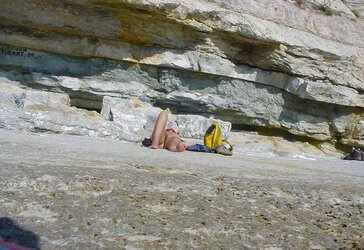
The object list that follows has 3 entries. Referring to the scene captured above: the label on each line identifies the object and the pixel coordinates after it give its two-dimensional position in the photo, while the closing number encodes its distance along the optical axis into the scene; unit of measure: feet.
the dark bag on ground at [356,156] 31.68
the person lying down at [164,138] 20.62
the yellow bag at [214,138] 22.74
